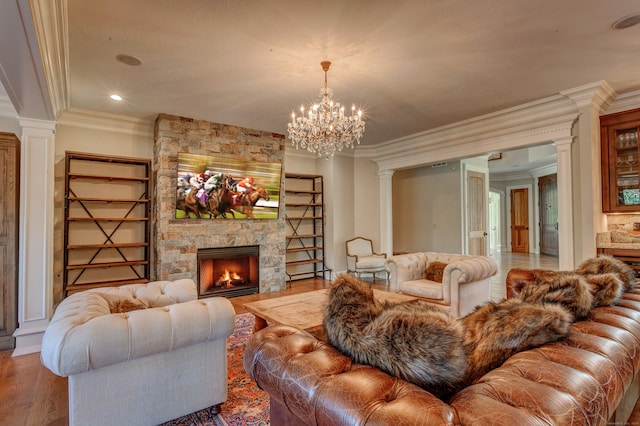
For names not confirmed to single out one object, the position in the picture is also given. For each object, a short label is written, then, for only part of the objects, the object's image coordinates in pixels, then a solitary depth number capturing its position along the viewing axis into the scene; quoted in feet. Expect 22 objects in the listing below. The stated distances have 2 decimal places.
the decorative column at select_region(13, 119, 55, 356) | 10.73
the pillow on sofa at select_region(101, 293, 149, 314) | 6.65
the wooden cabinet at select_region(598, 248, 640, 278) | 11.70
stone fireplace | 15.06
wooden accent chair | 20.27
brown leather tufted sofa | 2.40
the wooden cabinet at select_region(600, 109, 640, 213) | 12.52
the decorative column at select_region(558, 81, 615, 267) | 12.32
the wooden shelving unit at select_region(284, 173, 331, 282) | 20.98
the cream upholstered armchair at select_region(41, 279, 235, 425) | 5.09
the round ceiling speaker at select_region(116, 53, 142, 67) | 9.79
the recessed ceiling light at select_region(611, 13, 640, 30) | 8.07
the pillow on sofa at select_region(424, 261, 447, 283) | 13.35
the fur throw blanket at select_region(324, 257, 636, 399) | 2.97
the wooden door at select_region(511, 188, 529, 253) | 34.37
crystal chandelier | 10.89
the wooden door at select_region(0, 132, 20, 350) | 10.60
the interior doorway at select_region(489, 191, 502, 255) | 37.15
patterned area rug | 6.51
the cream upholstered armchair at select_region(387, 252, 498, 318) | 11.66
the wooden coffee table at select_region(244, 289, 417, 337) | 7.87
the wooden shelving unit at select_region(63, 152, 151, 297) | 13.94
